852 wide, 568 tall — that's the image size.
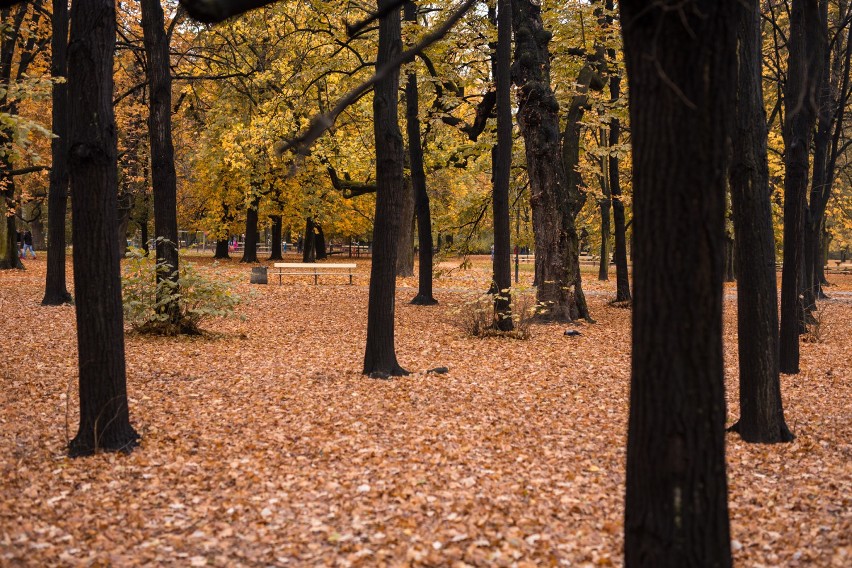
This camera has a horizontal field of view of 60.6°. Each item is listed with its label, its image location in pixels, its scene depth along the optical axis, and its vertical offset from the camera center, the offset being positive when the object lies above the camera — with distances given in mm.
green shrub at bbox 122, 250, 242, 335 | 11289 -675
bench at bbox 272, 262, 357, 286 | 23209 -414
